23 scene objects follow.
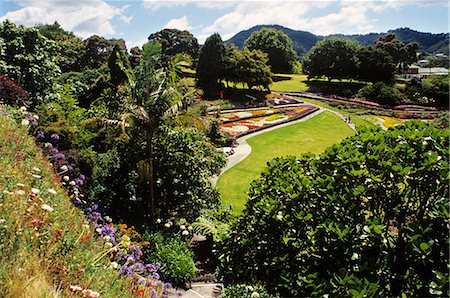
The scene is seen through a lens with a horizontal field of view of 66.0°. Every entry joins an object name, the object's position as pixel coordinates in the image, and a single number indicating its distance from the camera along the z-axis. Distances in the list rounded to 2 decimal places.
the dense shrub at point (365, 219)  3.93
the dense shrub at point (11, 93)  11.23
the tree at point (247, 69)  42.91
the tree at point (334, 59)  56.72
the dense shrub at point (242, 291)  5.95
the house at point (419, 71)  71.66
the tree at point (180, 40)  67.75
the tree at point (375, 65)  55.25
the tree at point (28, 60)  14.02
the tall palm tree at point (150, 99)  9.66
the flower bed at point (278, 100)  41.83
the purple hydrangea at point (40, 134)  9.00
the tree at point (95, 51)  48.91
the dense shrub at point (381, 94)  45.97
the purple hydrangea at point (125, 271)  5.40
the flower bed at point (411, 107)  42.50
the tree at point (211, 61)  42.22
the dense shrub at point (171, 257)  8.23
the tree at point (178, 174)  10.89
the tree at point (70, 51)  47.47
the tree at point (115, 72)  29.41
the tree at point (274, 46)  63.74
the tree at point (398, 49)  65.50
